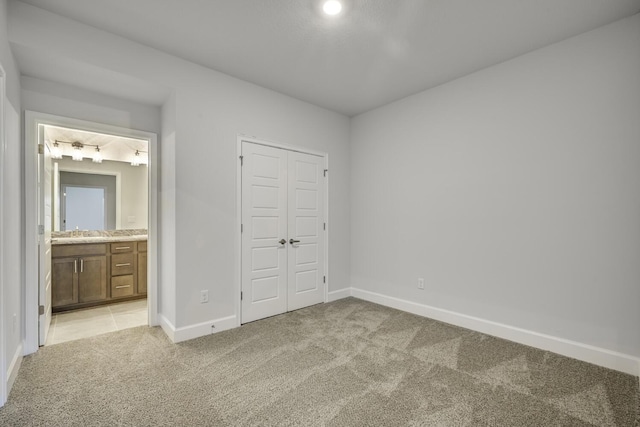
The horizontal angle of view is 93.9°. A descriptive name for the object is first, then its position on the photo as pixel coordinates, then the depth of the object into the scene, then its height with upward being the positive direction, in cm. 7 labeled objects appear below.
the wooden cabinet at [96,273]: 387 -89
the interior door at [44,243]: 281 -34
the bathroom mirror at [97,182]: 440 +43
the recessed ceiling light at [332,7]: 218 +152
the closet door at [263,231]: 346 -26
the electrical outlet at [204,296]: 309 -90
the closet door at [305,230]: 392 -27
